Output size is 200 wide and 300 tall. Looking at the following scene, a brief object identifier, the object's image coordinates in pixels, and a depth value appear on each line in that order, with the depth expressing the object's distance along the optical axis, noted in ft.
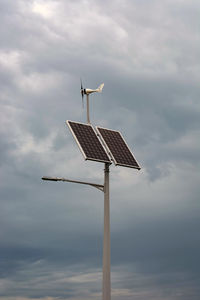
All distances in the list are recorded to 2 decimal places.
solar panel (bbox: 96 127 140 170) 141.49
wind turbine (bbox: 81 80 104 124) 156.21
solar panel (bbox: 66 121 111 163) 134.10
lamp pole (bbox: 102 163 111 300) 127.95
